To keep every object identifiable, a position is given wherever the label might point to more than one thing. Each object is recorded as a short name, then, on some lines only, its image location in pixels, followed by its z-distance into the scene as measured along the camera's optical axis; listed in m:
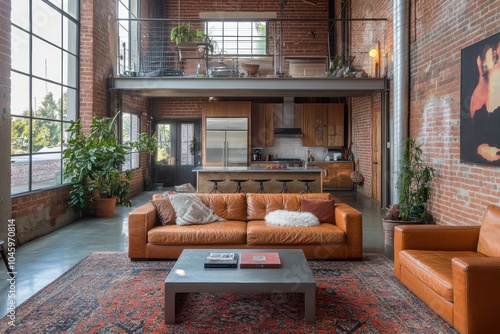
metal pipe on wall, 7.05
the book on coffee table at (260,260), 3.42
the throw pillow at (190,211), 4.98
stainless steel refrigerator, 12.02
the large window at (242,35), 12.87
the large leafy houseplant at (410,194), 5.94
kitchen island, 8.09
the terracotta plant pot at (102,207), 7.57
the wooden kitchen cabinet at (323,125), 12.55
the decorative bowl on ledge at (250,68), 9.25
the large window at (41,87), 5.63
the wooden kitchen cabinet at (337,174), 11.99
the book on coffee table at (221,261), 3.44
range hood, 12.55
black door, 12.90
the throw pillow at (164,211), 5.00
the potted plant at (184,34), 8.94
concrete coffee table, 3.08
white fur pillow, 4.86
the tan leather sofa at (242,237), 4.68
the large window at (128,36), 9.77
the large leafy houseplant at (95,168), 7.03
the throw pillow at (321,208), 5.20
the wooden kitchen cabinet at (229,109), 12.11
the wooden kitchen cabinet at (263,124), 12.54
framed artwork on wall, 4.49
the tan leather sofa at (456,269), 2.81
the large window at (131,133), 10.24
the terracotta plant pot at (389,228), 5.67
